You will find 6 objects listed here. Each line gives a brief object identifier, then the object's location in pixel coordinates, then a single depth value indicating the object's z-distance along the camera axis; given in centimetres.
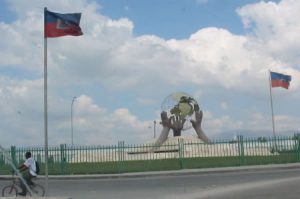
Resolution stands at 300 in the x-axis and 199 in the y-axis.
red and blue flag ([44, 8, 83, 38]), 1853
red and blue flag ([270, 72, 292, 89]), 4880
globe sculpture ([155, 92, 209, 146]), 5572
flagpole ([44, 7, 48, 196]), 1723
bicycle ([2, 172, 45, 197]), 1900
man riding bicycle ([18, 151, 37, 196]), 1879
